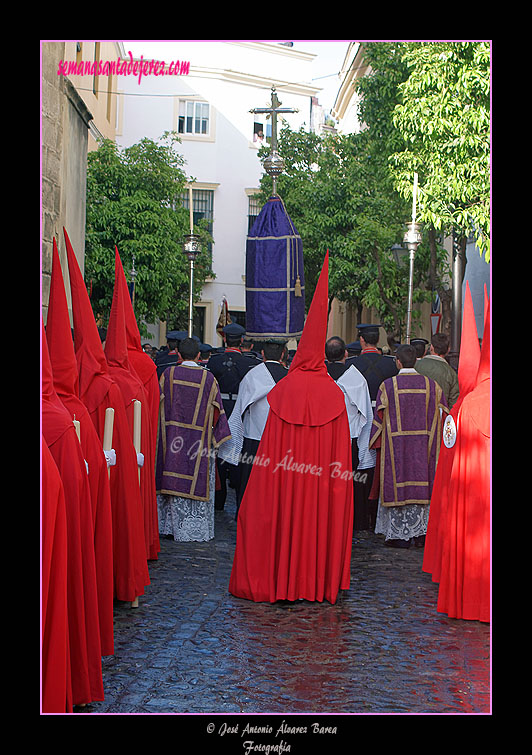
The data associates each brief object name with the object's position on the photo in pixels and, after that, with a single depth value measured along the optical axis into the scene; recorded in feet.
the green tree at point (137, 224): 65.62
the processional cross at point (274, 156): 36.29
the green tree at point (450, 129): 40.75
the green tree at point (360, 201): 54.70
